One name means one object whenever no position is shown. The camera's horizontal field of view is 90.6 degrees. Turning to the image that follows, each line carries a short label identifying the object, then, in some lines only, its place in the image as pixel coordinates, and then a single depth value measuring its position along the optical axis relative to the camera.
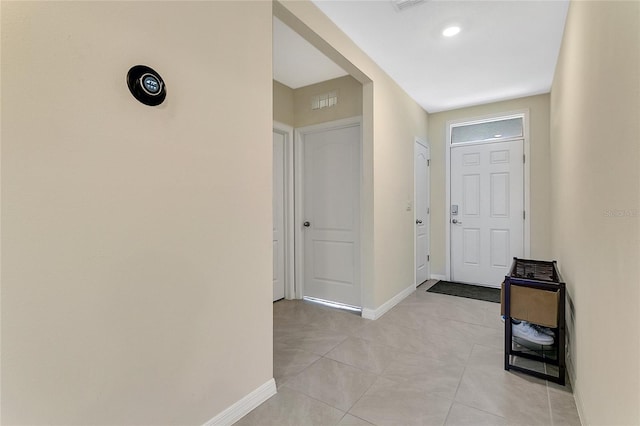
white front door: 4.14
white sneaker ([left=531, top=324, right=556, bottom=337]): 2.16
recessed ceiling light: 2.50
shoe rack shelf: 2.00
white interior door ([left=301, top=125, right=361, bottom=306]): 3.51
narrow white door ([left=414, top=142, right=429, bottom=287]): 4.29
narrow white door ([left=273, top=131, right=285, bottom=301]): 3.70
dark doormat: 3.83
